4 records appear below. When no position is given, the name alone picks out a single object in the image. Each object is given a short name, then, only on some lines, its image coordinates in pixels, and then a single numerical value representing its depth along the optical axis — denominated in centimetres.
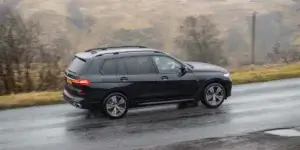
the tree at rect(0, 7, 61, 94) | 2389
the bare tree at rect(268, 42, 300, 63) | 3668
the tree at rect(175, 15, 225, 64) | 4747
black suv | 1269
